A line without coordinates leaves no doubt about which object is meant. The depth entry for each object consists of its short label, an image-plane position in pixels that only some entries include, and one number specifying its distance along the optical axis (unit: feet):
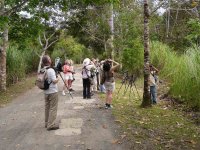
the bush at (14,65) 41.34
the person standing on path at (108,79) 22.37
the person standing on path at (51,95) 17.23
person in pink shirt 30.16
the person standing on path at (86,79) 26.90
